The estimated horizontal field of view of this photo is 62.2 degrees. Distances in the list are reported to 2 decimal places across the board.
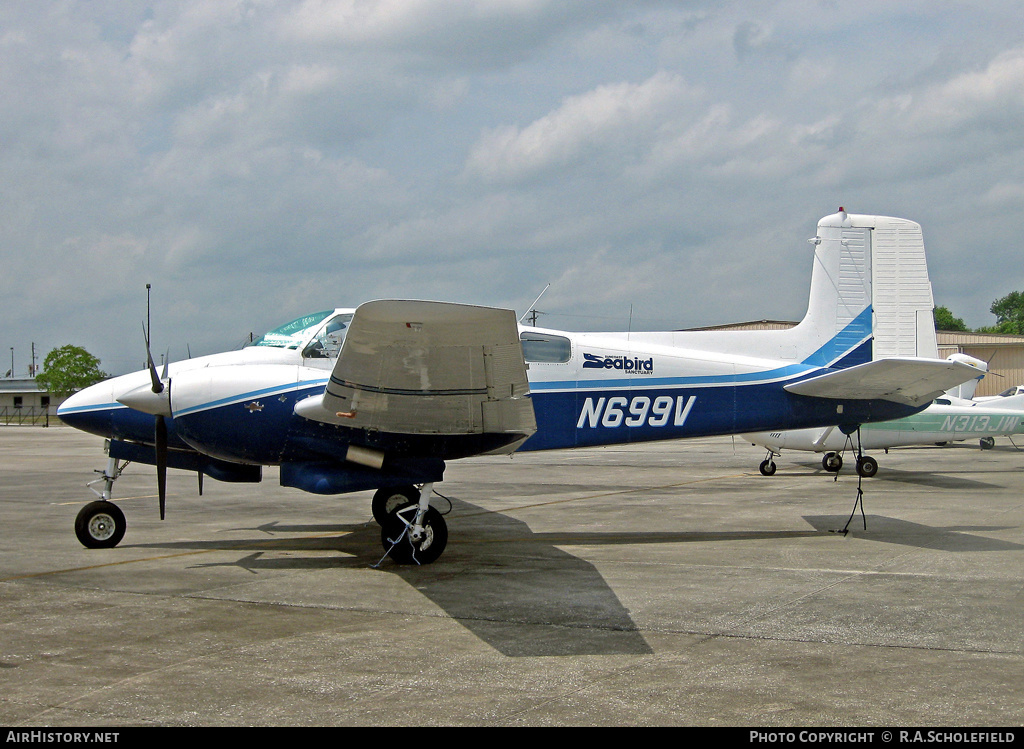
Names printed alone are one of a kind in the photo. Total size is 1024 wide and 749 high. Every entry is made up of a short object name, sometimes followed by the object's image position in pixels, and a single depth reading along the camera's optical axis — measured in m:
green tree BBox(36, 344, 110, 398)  89.12
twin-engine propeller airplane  7.82
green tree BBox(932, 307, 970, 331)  121.81
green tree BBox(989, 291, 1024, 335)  149.62
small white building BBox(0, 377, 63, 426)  99.31
